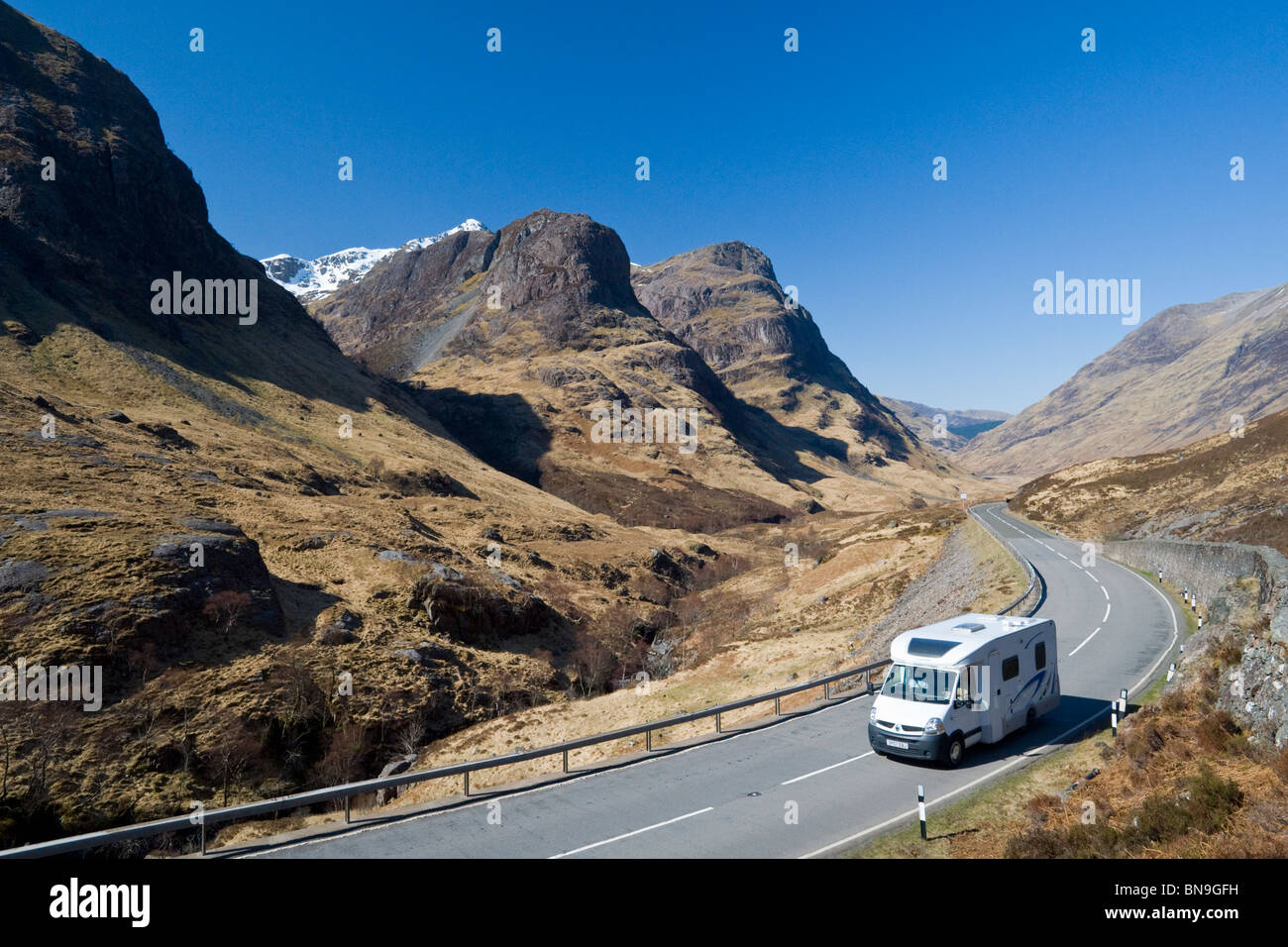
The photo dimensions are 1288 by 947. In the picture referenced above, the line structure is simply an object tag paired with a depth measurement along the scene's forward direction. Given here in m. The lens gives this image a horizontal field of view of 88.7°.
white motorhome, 14.05
